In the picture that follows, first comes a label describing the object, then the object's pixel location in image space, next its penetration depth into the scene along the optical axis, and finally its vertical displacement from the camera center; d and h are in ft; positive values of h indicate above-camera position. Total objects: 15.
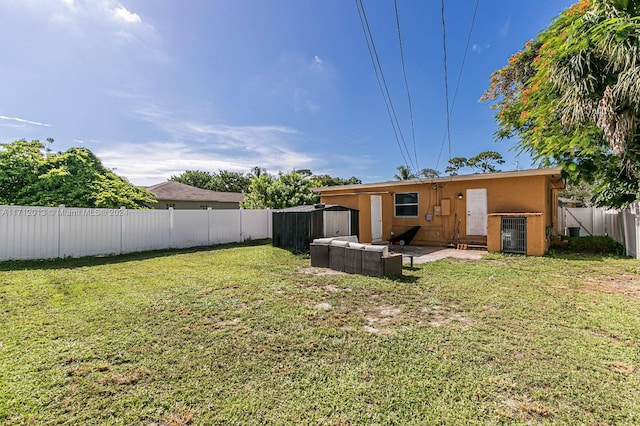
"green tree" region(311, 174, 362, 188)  109.45 +16.04
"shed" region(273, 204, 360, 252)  31.19 -0.68
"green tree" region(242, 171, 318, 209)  52.75 +4.99
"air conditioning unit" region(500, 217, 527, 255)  29.43 -1.89
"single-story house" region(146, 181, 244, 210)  64.13 +5.16
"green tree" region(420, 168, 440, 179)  121.41 +19.62
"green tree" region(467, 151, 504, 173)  102.03 +20.74
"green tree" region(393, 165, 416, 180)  94.22 +15.08
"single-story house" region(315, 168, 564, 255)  29.96 +1.12
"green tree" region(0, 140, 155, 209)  33.27 +5.05
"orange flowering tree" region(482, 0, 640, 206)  16.55 +8.14
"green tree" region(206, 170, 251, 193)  125.70 +16.75
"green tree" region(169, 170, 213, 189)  123.44 +17.71
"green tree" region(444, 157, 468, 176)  116.78 +22.19
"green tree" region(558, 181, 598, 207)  80.77 +6.99
